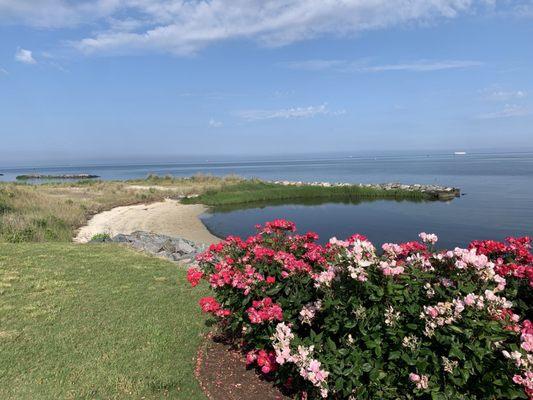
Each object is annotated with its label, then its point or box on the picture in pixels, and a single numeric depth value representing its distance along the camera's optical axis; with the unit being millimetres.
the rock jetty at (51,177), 89825
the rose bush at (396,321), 3303
